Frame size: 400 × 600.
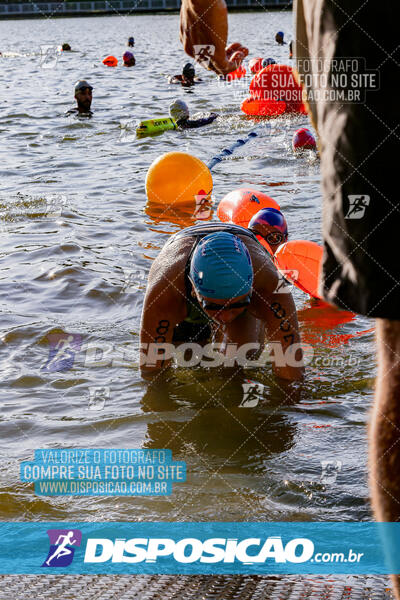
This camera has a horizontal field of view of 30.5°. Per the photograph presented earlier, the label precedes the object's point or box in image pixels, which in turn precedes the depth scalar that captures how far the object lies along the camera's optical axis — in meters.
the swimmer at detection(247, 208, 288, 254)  8.02
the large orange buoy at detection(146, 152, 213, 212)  10.19
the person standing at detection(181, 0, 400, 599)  1.67
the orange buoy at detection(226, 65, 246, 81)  21.19
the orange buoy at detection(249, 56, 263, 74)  24.19
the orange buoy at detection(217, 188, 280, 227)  8.72
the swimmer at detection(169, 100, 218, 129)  16.56
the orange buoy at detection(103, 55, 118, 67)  32.38
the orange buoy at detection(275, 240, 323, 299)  7.18
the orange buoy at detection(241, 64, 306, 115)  16.48
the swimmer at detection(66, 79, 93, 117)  17.69
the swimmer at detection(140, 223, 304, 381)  4.81
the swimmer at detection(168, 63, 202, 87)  23.16
